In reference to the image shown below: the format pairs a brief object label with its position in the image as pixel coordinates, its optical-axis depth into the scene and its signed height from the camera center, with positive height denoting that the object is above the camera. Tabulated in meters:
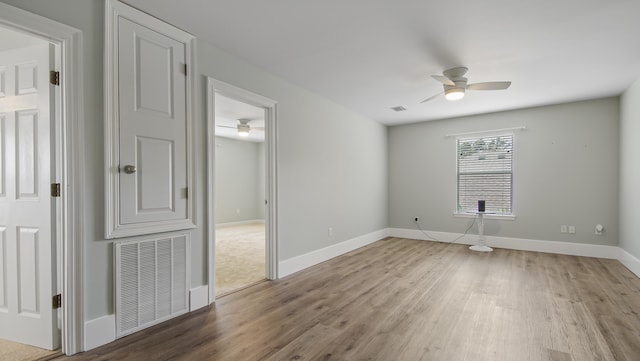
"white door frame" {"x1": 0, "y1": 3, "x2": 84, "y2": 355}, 2.10 -0.06
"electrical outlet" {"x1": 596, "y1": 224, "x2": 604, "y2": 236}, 4.87 -0.81
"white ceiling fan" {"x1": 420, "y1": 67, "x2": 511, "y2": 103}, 3.57 +1.08
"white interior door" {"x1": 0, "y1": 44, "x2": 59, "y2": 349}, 2.14 -0.17
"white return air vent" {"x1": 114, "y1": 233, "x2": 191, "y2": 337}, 2.35 -0.84
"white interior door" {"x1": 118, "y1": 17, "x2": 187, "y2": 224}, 2.39 +0.43
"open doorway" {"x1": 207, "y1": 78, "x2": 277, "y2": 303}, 3.16 -0.29
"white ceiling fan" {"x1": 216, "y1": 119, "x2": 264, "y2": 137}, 6.87 +1.13
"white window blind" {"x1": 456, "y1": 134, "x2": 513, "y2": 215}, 5.66 +0.07
